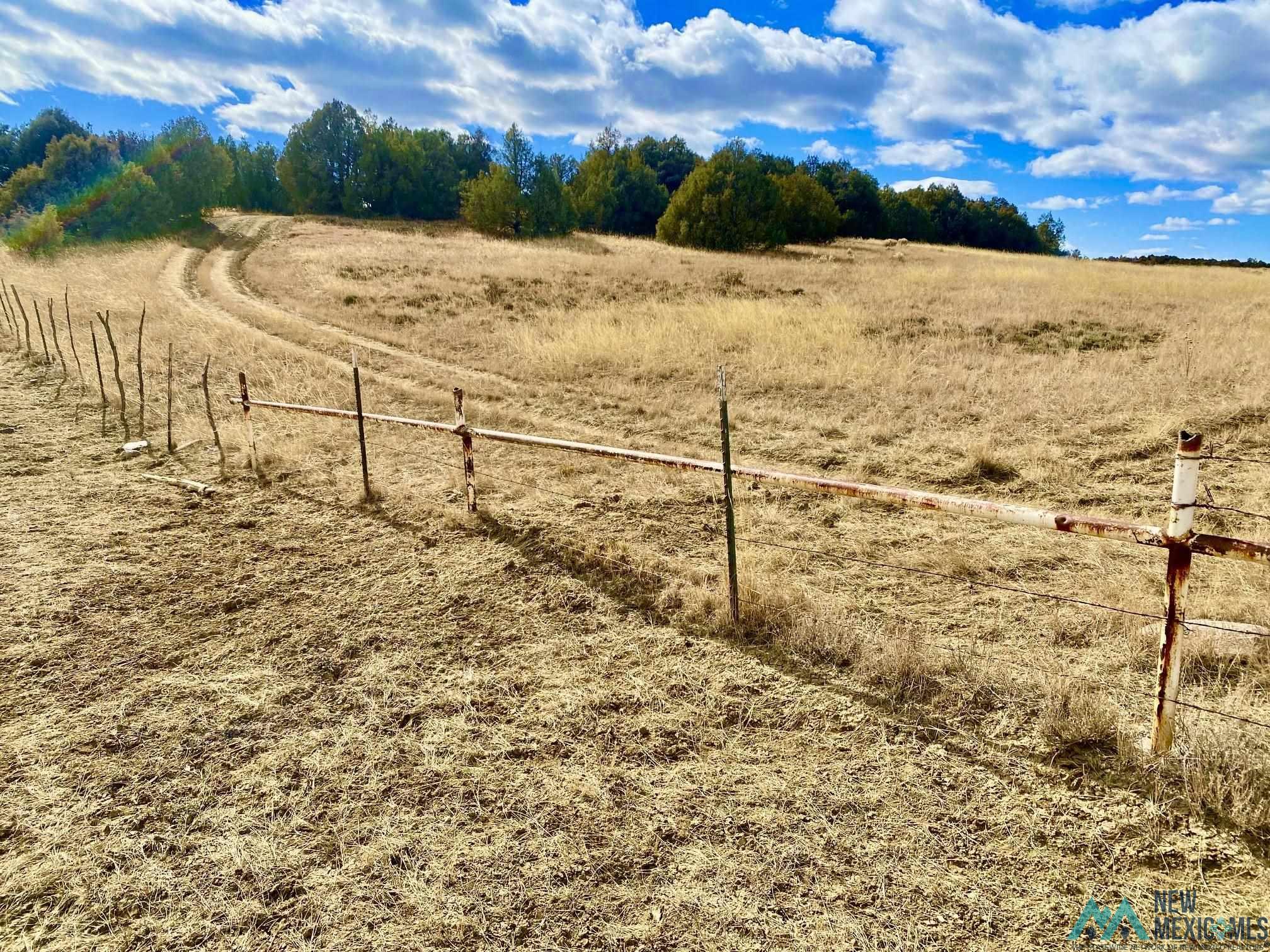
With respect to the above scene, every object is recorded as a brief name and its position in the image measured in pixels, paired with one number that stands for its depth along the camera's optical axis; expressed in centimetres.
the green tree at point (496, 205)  4741
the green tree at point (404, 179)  6112
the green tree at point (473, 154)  6781
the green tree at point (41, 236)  3738
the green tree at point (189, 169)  4419
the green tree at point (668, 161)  6372
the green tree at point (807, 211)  4744
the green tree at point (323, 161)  6103
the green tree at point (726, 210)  4009
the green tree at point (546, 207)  4772
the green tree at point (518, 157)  4944
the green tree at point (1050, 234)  9558
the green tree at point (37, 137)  6594
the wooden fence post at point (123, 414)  966
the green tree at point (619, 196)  5528
